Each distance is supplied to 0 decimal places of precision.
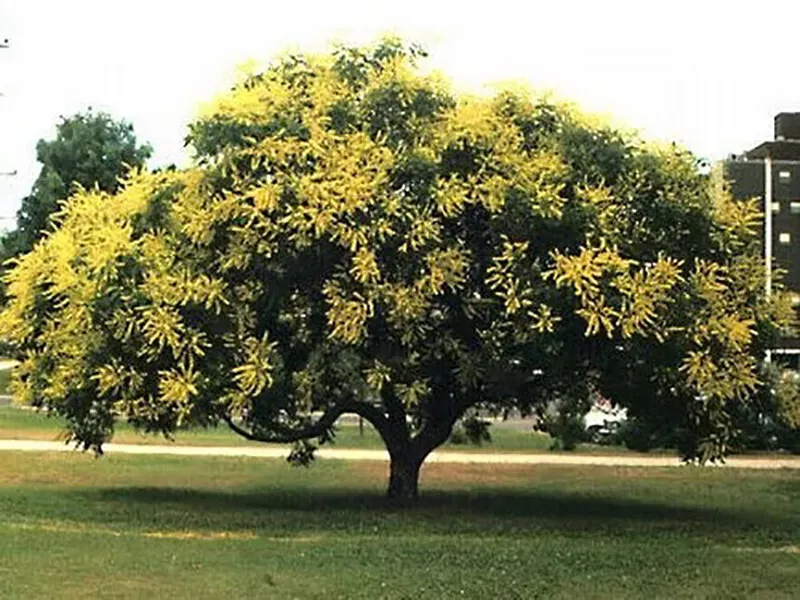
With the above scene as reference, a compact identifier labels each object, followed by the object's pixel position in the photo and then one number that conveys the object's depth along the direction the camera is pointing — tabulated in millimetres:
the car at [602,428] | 38781
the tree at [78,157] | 58875
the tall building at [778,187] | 60938
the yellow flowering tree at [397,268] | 17484
